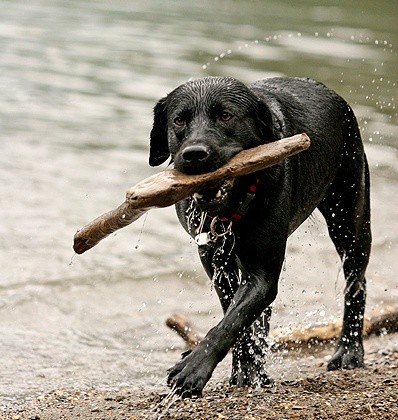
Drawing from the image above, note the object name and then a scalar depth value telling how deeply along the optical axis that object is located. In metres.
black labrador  9.54
